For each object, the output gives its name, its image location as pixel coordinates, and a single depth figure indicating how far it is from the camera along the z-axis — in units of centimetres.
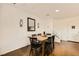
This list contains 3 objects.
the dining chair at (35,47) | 104
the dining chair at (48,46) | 108
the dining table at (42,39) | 110
